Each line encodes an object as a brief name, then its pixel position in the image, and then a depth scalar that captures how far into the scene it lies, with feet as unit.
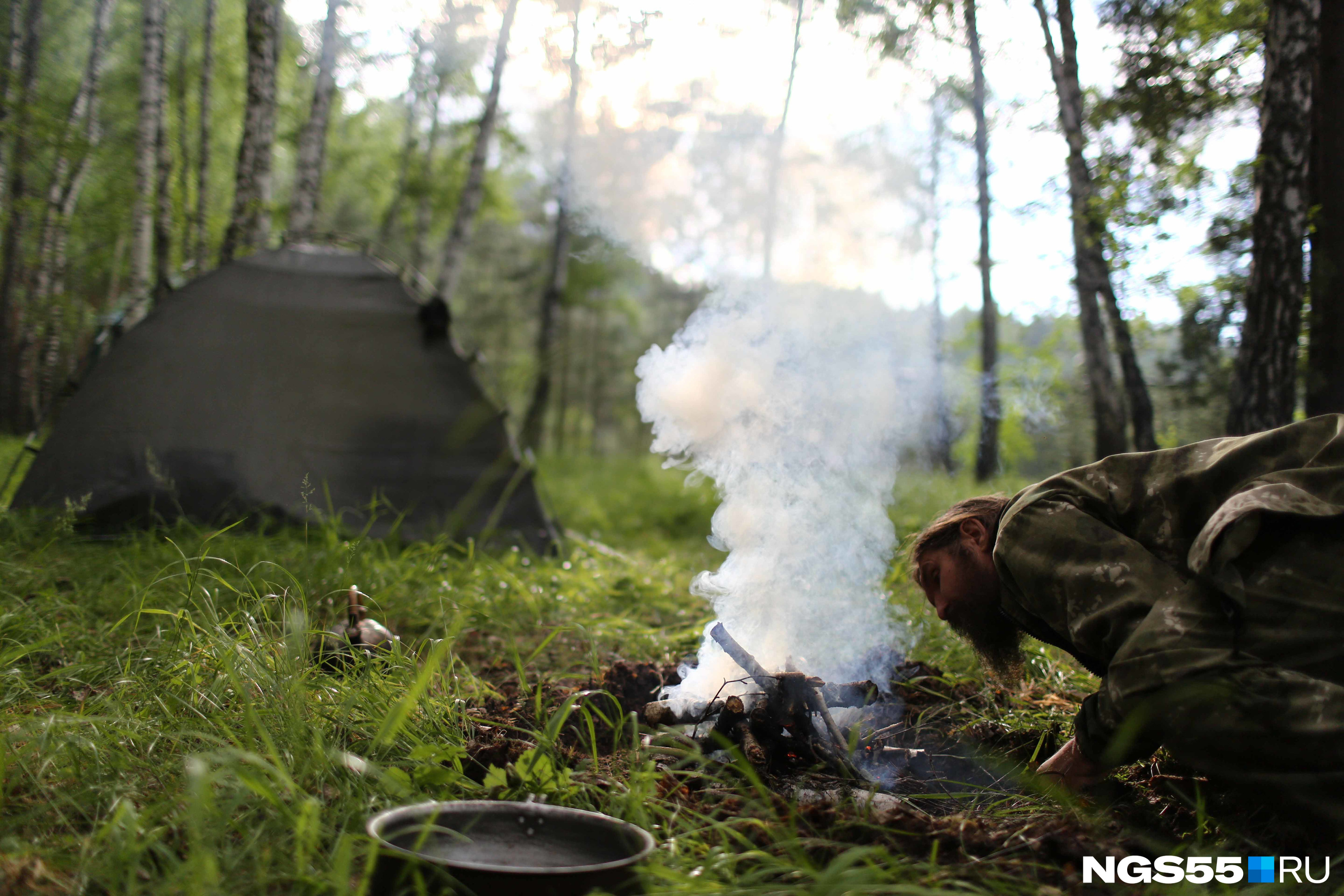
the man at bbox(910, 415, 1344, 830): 5.79
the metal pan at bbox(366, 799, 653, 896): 4.47
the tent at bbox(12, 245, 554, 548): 15.21
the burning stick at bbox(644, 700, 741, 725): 8.14
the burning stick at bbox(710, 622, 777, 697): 7.84
